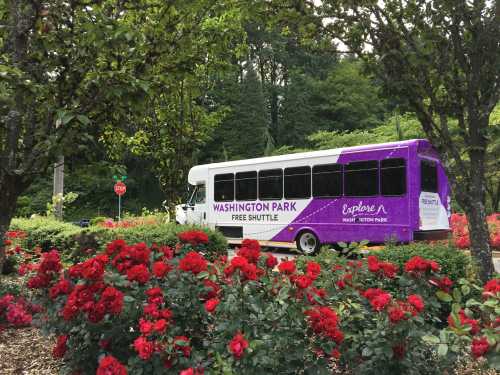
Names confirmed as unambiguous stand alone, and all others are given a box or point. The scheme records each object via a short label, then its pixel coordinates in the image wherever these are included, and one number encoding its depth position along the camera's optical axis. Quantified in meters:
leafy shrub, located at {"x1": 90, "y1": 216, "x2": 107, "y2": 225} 18.66
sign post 24.66
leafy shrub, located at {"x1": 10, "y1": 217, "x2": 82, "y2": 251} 10.01
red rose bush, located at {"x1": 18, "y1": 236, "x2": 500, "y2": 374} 2.64
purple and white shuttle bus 11.68
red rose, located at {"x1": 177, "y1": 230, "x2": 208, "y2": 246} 3.58
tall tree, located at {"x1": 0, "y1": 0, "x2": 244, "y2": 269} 4.30
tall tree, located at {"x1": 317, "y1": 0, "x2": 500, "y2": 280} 5.14
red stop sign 24.66
